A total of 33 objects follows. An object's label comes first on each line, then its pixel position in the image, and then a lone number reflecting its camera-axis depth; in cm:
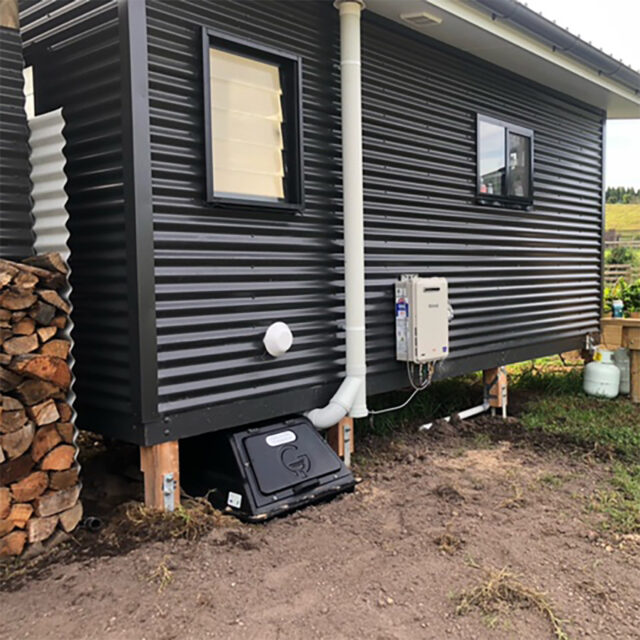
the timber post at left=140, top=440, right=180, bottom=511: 353
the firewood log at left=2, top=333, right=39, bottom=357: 307
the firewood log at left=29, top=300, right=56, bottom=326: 319
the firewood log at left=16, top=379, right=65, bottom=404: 310
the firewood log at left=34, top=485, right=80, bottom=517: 319
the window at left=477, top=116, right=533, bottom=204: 614
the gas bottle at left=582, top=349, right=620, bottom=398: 741
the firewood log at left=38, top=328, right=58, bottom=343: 321
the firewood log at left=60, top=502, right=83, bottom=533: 329
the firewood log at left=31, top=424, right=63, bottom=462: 315
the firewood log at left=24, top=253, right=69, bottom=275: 334
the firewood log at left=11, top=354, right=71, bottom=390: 307
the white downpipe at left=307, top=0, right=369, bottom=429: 442
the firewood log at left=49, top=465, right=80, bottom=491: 323
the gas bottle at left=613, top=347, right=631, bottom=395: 761
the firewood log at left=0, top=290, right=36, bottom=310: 306
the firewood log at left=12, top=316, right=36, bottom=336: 312
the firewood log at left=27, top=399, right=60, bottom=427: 313
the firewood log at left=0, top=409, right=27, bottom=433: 301
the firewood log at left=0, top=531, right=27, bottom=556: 308
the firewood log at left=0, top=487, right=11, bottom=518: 304
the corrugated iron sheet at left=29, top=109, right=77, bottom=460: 367
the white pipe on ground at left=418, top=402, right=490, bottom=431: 606
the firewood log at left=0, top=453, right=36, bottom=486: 303
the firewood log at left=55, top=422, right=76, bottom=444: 325
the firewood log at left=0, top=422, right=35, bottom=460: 301
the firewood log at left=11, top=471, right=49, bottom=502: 309
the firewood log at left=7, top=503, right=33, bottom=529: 310
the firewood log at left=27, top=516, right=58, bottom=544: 315
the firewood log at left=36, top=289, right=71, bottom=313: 322
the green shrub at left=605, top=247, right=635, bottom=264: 1934
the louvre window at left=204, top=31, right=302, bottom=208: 386
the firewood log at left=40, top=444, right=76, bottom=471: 319
